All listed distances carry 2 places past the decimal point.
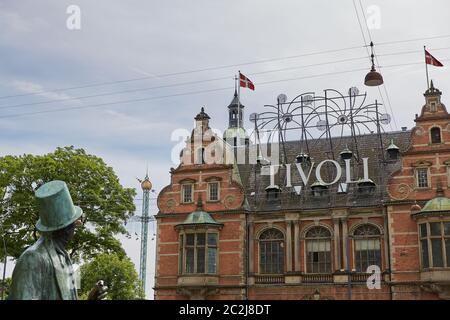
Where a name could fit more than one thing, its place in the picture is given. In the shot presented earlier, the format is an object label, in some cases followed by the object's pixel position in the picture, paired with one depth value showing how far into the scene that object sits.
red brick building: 36.12
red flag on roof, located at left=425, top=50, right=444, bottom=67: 37.97
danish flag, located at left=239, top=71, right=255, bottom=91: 41.47
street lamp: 33.16
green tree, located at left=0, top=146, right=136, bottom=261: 39.16
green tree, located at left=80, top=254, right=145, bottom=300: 54.88
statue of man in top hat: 7.89
